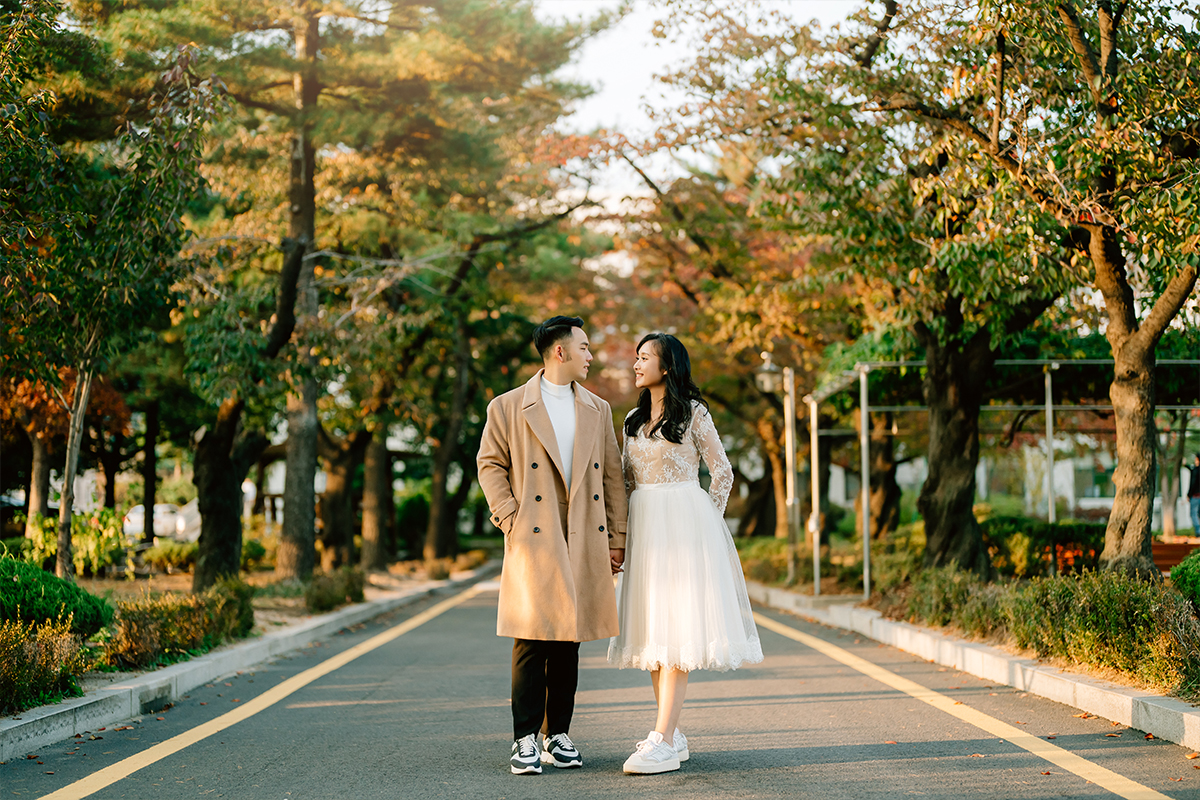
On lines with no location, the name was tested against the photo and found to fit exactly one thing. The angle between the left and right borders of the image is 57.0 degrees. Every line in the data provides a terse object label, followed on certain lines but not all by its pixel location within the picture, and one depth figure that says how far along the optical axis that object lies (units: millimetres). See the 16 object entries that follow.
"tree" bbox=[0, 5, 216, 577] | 8406
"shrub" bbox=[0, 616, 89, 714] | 6004
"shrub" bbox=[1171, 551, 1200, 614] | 7730
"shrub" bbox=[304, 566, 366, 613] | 13836
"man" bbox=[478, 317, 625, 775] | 5211
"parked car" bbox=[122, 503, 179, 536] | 32781
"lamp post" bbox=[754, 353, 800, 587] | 17766
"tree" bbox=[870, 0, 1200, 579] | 8320
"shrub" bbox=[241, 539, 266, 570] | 25822
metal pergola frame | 13484
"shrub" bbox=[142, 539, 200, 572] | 23453
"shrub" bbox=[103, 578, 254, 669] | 8125
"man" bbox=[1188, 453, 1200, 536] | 19234
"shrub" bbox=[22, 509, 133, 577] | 16234
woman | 5180
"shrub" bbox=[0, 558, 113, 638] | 7246
